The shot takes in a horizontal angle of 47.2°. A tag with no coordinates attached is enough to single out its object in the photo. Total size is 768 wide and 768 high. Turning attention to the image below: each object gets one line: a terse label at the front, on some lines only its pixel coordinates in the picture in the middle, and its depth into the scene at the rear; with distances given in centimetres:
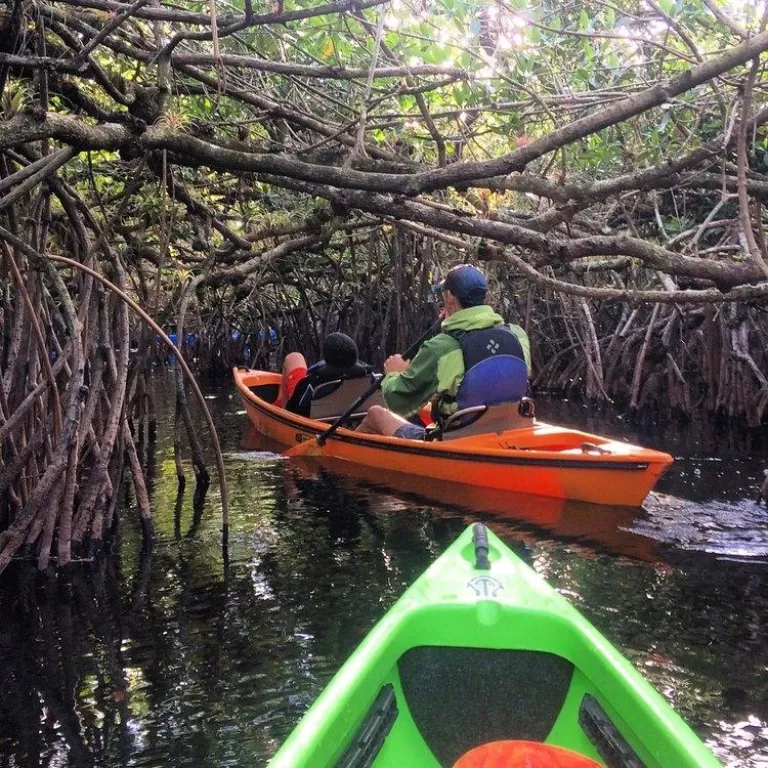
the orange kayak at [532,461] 524
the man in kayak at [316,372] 750
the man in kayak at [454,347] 556
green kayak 207
